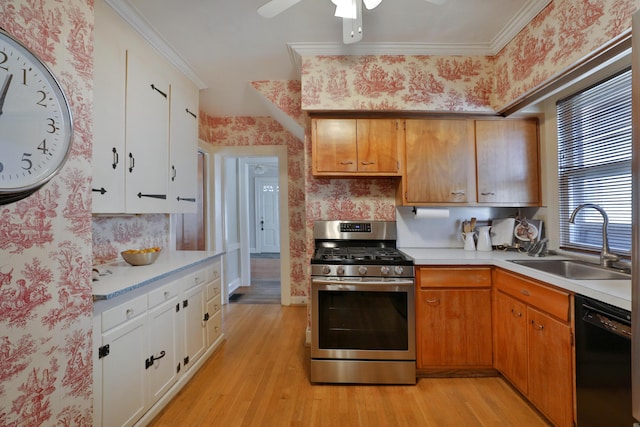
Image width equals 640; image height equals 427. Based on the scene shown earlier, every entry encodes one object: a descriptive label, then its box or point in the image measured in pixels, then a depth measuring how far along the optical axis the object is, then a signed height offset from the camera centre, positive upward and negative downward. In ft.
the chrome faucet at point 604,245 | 5.73 -0.66
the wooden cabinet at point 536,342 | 4.91 -2.51
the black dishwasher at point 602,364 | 3.94 -2.23
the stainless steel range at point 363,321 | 6.81 -2.50
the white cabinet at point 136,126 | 5.57 +2.14
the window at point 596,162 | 5.75 +1.12
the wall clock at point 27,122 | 3.12 +1.15
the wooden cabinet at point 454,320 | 6.93 -2.54
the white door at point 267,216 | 28.53 +0.07
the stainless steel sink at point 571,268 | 5.73 -1.19
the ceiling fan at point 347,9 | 4.85 +3.55
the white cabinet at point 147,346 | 4.48 -2.44
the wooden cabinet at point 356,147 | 7.98 +1.90
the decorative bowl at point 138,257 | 6.37 -0.85
